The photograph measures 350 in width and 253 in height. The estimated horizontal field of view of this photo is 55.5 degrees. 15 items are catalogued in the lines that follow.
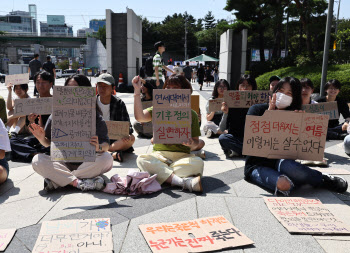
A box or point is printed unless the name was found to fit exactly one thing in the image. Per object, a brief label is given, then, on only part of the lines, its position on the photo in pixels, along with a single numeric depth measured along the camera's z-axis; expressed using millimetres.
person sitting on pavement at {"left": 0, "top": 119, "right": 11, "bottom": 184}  3441
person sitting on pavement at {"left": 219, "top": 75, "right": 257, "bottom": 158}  5219
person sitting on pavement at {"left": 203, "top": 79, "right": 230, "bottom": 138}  6230
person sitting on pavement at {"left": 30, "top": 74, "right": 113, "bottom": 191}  3580
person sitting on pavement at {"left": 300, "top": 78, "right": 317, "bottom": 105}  5348
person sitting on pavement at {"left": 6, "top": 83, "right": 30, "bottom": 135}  5718
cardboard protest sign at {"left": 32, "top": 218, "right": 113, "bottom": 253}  2471
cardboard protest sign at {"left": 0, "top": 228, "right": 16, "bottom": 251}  2535
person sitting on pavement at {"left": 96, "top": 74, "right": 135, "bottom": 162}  4918
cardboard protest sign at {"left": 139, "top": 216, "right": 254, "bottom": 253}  2514
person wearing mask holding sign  3557
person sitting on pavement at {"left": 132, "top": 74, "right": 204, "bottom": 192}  3758
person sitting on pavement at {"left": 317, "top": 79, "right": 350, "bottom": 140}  6195
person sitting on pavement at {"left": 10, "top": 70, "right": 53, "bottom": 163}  4766
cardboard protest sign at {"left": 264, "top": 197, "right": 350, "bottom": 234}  2816
